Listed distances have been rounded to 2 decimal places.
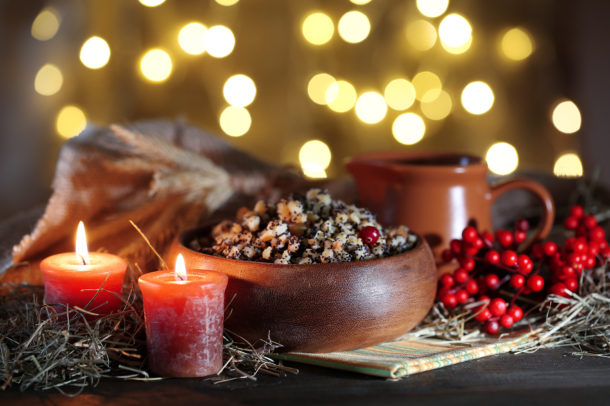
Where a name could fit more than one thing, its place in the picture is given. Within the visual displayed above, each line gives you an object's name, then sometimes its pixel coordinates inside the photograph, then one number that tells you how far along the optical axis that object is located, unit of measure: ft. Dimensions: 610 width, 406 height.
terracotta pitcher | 2.96
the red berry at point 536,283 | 2.63
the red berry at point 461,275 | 2.72
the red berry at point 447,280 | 2.73
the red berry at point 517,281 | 2.63
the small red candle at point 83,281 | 2.38
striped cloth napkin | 2.16
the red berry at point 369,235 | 2.39
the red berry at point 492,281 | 2.75
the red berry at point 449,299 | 2.71
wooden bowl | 2.20
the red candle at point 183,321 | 2.09
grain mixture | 2.33
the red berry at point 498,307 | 2.59
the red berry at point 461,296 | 2.71
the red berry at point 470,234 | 2.76
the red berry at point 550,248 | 2.79
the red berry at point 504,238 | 2.89
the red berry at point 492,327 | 2.60
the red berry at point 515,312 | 2.60
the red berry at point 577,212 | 2.99
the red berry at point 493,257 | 2.70
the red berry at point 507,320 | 2.58
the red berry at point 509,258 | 2.65
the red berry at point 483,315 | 2.61
